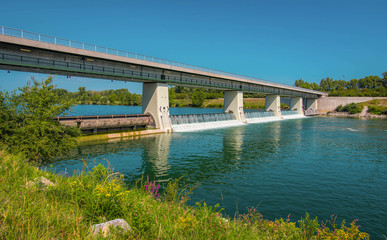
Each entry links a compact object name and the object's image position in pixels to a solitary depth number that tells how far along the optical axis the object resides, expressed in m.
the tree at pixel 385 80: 148.05
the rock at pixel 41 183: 7.27
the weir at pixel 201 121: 44.09
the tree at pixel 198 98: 137.50
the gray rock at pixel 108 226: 5.32
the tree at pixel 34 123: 14.10
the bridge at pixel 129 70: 26.42
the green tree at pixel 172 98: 142.00
